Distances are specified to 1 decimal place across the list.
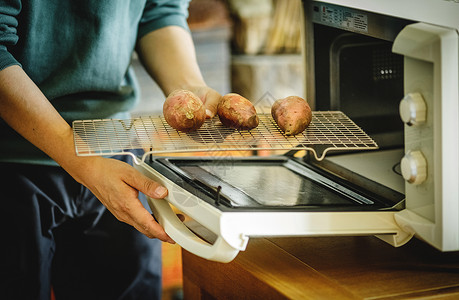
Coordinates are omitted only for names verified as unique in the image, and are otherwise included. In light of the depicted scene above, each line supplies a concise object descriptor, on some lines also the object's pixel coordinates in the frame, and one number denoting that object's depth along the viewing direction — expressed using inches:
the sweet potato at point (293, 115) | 63.5
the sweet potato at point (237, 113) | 64.5
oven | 56.9
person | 64.6
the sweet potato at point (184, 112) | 63.2
